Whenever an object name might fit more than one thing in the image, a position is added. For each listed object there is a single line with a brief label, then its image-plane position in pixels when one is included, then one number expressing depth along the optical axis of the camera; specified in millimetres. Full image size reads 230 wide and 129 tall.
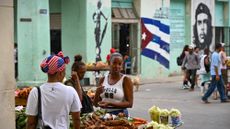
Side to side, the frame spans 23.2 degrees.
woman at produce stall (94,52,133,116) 7702
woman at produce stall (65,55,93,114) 8195
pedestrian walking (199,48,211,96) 19513
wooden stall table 10938
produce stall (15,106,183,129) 7387
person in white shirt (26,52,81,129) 5534
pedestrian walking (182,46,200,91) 22539
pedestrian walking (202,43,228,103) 17361
